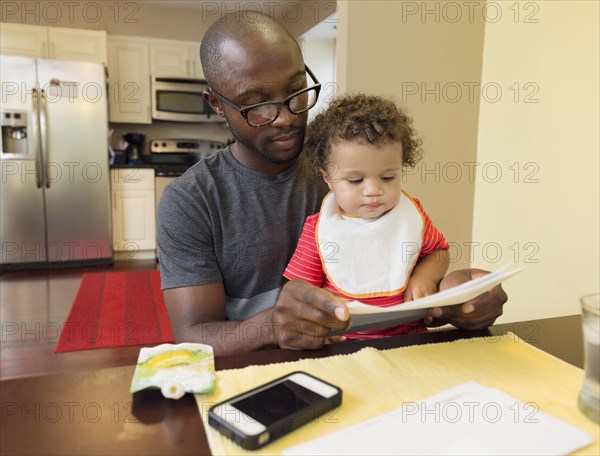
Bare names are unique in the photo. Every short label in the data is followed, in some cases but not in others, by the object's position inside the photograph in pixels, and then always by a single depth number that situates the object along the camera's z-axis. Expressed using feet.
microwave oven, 16.12
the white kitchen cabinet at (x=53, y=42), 14.23
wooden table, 1.68
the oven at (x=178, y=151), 16.62
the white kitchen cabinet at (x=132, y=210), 15.26
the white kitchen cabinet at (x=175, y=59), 16.20
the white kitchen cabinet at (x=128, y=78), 15.87
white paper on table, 1.63
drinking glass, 1.84
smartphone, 1.68
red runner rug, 8.91
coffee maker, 16.25
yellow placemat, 1.82
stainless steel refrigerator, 13.42
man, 3.65
